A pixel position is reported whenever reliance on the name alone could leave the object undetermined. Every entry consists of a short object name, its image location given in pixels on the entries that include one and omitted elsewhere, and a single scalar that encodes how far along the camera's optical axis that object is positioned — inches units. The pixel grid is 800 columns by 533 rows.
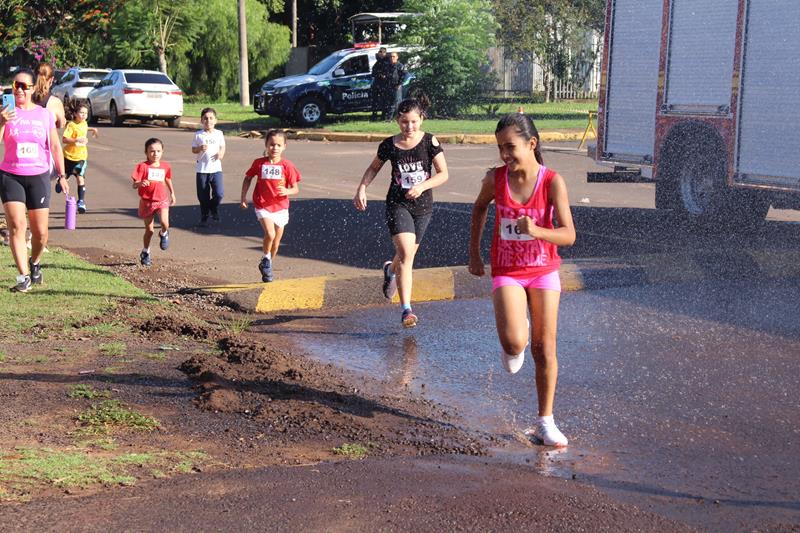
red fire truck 507.5
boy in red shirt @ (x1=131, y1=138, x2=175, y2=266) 454.3
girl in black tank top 335.6
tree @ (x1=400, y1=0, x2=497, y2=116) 1272.1
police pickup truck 1263.5
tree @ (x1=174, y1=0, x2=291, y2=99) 1851.6
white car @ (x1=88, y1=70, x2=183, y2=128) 1387.8
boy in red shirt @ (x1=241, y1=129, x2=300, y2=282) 408.5
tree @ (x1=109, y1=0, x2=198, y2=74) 1833.2
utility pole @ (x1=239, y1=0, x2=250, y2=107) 1600.6
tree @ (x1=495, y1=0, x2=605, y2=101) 1571.1
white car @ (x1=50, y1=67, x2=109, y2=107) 1542.8
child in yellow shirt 619.5
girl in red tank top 230.1
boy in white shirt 548.4
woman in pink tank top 371.6
